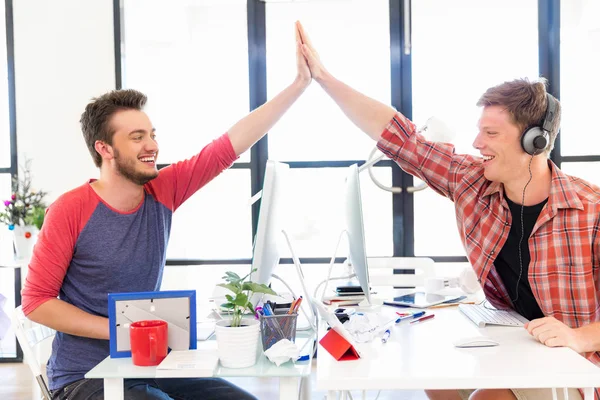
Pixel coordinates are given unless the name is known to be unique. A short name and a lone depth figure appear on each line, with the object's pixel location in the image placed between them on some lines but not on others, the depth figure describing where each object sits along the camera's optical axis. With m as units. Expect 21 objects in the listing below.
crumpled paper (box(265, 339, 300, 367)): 1.33
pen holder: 1.39
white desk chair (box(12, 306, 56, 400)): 1.63
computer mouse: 1.43
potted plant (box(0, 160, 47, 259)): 3.55
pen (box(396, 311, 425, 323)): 1.76
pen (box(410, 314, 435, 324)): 1.73
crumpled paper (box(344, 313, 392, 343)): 1.50
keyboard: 1.66
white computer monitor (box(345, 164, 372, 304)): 1.62
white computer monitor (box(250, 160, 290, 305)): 1.50
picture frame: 1.39
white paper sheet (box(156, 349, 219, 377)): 1.30
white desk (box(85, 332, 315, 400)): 1.30
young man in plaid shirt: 1.68
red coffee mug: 1.34
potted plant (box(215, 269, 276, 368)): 1.33
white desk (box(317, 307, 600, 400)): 1.21
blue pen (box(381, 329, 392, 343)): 1.51
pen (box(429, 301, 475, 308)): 1.95
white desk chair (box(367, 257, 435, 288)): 2.80
